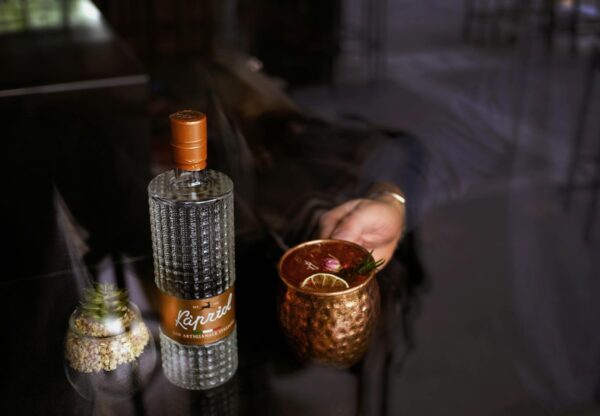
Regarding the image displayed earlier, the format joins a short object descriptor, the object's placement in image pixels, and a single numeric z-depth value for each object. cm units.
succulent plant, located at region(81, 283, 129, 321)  62
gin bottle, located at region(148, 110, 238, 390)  60
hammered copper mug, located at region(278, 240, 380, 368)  60
